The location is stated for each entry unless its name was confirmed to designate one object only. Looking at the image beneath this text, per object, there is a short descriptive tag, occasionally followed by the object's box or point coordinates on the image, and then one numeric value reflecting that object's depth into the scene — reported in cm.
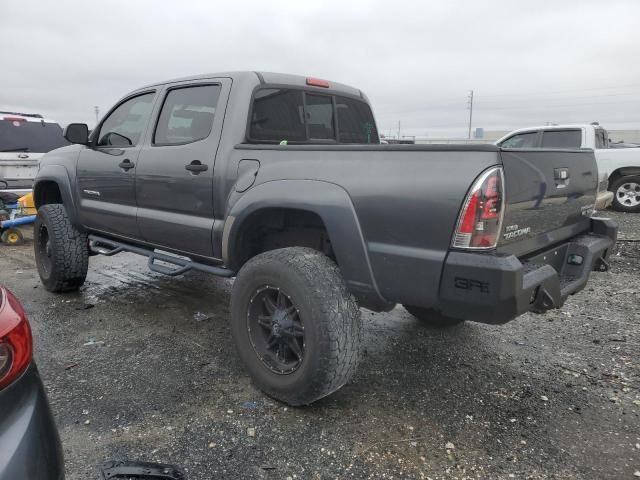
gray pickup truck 217
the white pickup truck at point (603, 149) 927
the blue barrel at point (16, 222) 722
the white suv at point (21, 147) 833
